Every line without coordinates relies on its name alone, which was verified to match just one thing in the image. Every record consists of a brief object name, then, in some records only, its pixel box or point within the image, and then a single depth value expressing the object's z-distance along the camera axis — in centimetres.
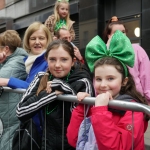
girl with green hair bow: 199
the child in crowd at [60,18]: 498
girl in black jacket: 255
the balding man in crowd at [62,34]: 409
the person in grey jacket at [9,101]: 322
